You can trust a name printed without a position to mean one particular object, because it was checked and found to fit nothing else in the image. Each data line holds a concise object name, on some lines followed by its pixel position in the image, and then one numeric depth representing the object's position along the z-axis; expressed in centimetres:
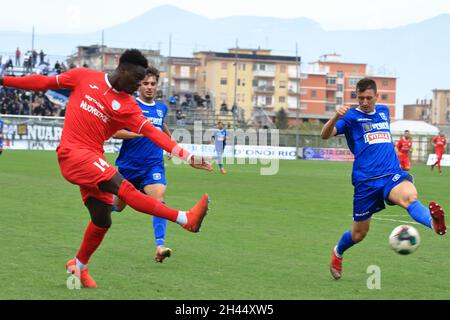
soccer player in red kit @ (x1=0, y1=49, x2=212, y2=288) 799
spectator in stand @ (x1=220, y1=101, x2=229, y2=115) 6800
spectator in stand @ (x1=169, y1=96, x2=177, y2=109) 6697
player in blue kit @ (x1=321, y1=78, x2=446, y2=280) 930
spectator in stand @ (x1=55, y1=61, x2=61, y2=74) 6154
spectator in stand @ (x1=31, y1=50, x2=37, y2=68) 6248
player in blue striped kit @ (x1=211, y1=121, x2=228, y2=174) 3878
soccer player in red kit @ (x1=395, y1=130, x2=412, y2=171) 4025
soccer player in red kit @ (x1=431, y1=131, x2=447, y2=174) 4421
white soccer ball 857
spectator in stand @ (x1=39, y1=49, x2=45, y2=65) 6280
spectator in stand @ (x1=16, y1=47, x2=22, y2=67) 6141
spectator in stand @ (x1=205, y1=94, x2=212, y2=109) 6984
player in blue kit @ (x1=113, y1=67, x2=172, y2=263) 1116
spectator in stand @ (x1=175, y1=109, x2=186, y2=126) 5924
